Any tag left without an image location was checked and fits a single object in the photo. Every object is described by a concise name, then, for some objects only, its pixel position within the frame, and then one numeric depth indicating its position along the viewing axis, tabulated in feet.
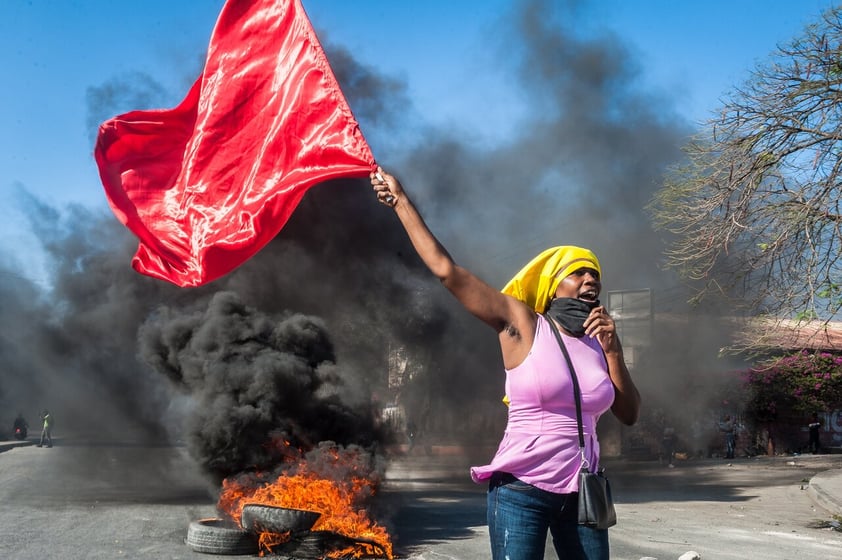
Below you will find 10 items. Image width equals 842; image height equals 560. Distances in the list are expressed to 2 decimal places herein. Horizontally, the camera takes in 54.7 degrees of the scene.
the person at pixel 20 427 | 98.53
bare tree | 30.09
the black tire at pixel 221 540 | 23.11
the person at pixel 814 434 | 72.23
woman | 8.07
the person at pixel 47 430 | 82.05
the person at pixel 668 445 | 69.97
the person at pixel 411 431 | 74.69
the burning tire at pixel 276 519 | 22.67
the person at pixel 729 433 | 74.54
